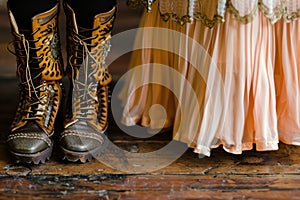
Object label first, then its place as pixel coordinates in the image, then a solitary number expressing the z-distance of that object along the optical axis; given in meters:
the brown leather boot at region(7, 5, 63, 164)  1.38
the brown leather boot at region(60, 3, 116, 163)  1.39
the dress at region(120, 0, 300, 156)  1.35
